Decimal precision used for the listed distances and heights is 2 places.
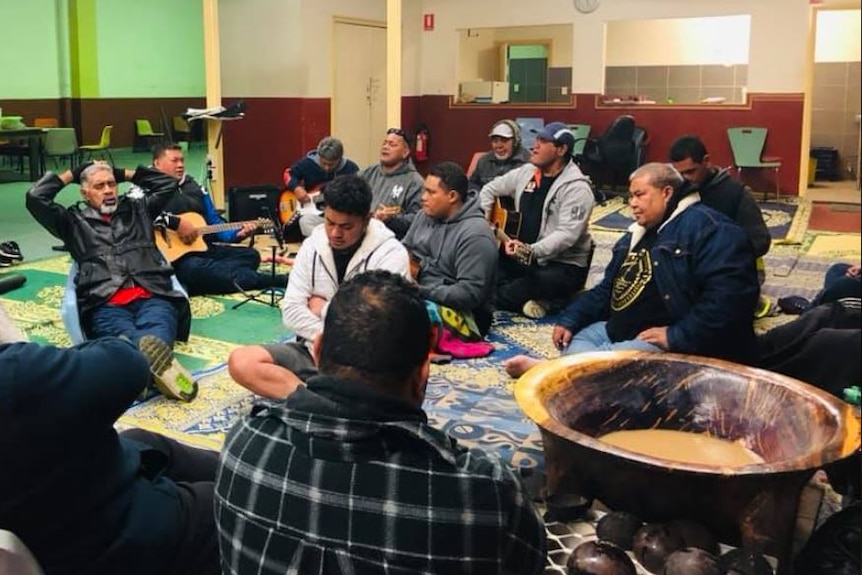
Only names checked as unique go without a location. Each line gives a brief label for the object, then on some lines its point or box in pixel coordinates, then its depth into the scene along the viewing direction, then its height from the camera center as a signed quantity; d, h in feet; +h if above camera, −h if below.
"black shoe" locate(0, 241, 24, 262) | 21.81 -3.03
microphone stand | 18.02 -3.39
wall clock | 35.70 +4.87
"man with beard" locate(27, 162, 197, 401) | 14.33 -2.12
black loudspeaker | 24.41 -2.05
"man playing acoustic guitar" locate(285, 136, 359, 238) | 22.33 -1.16
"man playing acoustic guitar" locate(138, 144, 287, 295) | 18.51 -2.68
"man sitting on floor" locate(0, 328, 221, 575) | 5.43 -2.27
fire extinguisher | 39.84 -0.62
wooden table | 35.35 -0.59
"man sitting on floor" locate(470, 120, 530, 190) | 20.97 -0.60
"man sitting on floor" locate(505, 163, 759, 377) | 10.89 -1.84
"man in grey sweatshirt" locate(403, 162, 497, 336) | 14.79 -2.00
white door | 34.78 +1.50
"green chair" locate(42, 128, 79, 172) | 36.91 -0.70
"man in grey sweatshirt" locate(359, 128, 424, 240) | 19.69 -1.17
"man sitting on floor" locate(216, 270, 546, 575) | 4.70 -1.85
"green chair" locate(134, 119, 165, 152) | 44.80 -0.51
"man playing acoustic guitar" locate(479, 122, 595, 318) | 17.24 -2.04
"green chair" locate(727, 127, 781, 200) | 34.06 -0.63
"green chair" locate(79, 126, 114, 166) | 39.68 -0.91
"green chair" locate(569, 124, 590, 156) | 36.27 -0.20
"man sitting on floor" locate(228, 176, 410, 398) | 12.05 -1.74
